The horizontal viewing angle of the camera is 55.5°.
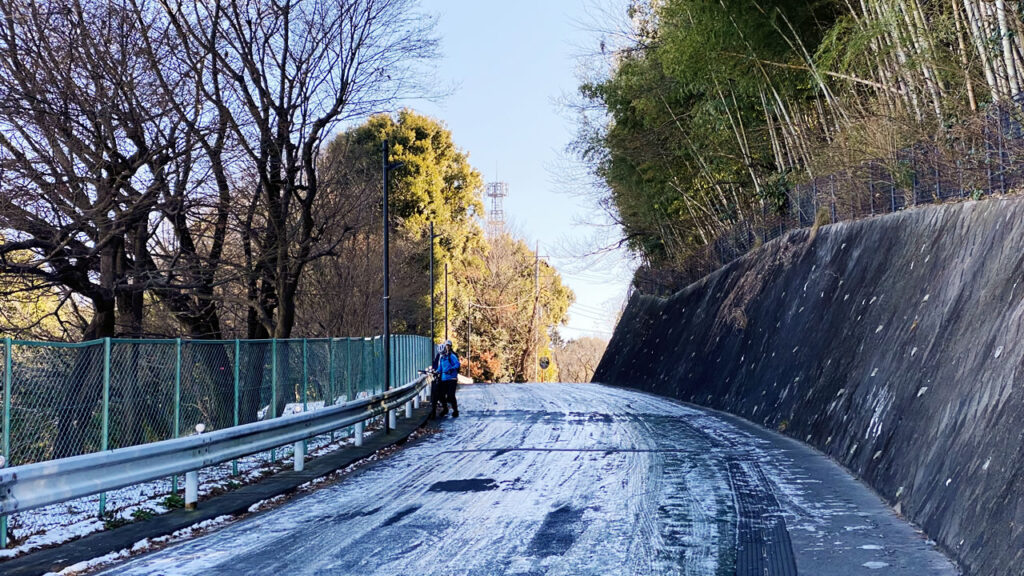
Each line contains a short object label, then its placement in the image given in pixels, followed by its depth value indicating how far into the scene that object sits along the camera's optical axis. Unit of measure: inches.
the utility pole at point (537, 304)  2798.2
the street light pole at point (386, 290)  833.5
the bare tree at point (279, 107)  865.5
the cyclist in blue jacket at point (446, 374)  888.3
